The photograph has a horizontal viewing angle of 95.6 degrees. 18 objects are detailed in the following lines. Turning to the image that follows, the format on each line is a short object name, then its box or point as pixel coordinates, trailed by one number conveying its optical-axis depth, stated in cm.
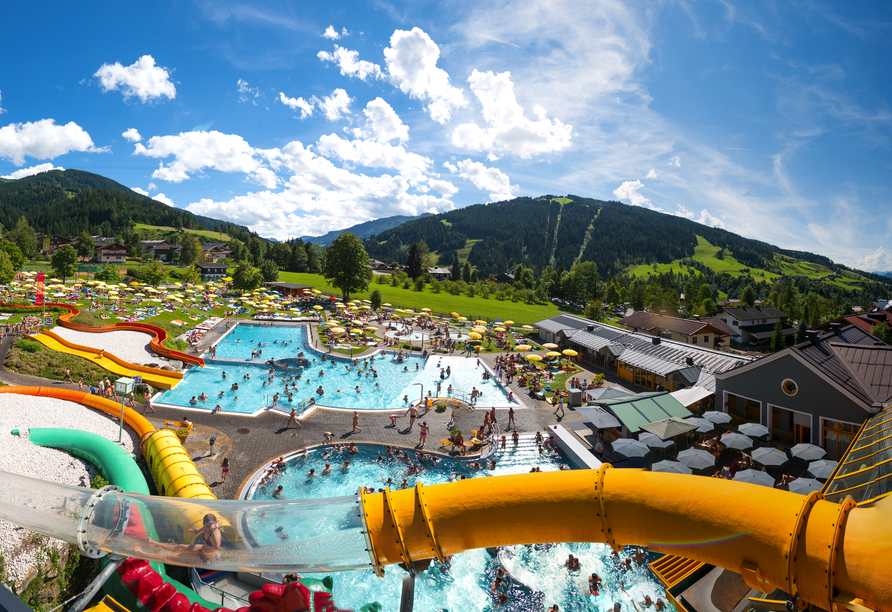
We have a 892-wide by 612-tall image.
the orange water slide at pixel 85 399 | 1720
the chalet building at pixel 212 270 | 9000
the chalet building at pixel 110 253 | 9781
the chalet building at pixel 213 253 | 11568
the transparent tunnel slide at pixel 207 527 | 416
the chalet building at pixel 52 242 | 11019
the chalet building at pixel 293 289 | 6976
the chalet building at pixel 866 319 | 4966
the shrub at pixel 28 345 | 2644
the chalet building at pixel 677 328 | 4328
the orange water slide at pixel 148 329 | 3030
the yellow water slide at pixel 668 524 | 326
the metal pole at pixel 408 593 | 435
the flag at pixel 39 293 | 3872
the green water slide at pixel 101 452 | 1241
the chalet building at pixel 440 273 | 13175
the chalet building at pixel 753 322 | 6372
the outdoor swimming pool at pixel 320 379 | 2484
